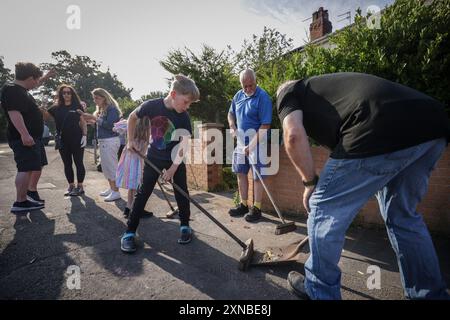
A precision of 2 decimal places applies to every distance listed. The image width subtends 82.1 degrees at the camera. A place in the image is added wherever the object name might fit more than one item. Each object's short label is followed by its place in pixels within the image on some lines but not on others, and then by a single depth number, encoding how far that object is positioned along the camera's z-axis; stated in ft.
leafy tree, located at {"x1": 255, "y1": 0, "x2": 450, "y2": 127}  10.03
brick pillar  18.03
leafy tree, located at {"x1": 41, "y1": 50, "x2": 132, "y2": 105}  182.50
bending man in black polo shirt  5.24
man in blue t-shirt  12.37
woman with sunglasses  16.15
